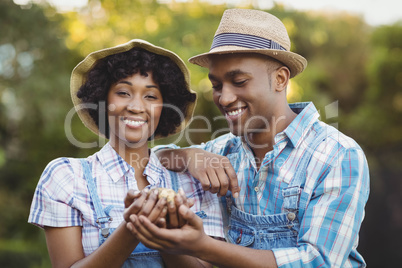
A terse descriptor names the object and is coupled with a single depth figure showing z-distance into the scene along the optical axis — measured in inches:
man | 91.8
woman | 92.6
